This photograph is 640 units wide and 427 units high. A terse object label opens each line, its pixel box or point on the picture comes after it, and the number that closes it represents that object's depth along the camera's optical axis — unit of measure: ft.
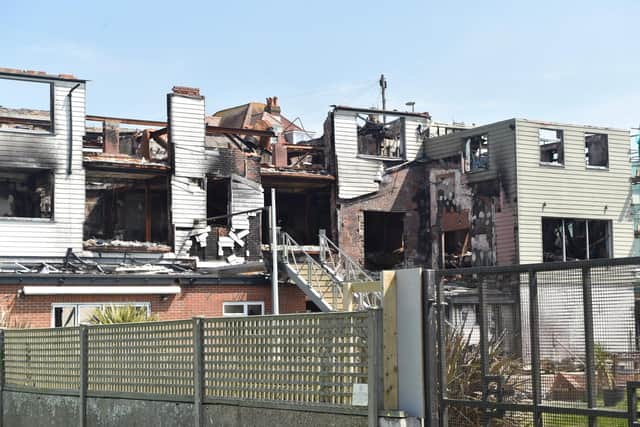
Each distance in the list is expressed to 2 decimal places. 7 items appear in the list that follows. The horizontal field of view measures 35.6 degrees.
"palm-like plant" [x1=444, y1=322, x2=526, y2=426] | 29.43
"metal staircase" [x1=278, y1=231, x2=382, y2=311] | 89.05
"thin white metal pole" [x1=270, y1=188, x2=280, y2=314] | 88.79
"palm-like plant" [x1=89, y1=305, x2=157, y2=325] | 75.56
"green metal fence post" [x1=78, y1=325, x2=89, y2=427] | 46.60
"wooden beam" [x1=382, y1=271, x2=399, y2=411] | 31.45
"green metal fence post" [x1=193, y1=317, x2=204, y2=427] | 38.63
